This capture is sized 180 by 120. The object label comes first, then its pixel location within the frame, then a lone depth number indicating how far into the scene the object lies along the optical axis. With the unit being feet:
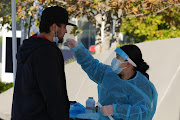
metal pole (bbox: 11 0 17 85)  35.79
